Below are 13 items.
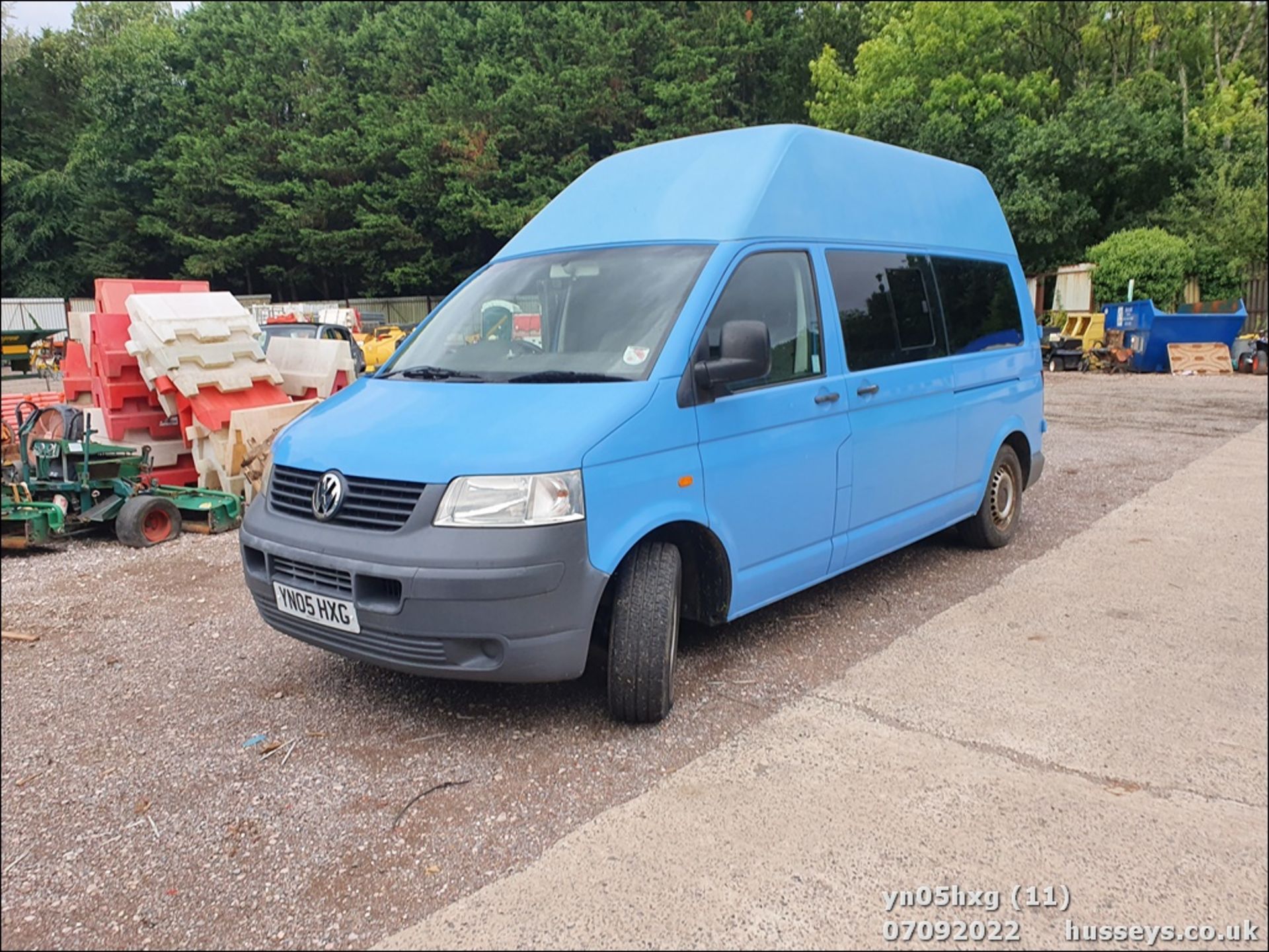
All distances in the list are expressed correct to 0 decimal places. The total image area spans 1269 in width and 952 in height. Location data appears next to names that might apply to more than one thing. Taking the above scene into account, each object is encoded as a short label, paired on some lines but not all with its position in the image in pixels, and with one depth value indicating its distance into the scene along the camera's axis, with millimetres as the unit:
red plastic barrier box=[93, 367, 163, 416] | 7914
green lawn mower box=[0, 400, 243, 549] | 6645
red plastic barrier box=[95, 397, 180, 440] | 8000
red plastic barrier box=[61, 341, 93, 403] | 8875
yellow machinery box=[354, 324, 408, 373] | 20188
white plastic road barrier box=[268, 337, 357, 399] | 8789
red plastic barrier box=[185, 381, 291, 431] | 7676
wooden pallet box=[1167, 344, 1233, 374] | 18453
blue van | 3328
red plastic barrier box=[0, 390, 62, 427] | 10320
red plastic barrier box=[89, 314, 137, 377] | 7828
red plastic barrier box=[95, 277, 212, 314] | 8242
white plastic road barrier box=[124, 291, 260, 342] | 7629
